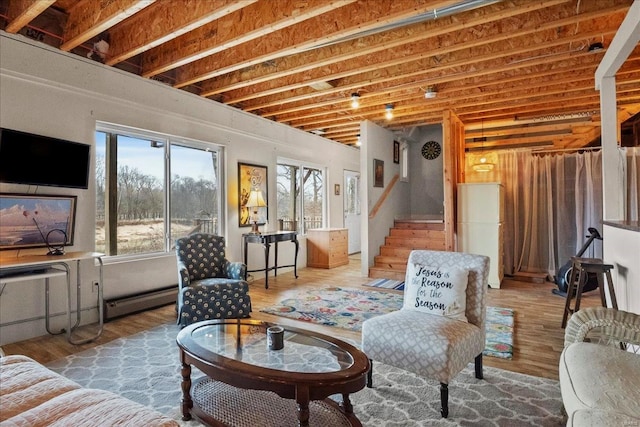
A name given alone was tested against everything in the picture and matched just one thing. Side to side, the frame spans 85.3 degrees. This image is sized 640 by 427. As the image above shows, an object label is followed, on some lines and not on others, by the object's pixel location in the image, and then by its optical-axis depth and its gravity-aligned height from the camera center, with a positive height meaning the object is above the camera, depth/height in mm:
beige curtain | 5480 +70
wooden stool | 3065 -620
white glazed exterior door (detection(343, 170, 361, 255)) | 8773 +151
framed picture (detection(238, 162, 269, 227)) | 5596 +481
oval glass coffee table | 1591 -782
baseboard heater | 3787 -985
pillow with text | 2352 -547
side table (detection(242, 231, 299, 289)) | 5398 -369
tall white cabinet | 5309 -161
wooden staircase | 6074 -580
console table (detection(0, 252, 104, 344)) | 2836 -468
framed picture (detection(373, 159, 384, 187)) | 6520 +780
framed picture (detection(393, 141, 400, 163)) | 7429 +1333
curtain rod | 5653 +1042
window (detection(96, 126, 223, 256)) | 4055 +353
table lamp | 5461 +212
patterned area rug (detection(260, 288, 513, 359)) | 3239 -1141
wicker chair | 1239 -712
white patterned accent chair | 2023 -762
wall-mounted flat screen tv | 3055 +558
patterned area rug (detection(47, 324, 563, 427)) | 1996 -1174
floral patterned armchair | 3418 -699
